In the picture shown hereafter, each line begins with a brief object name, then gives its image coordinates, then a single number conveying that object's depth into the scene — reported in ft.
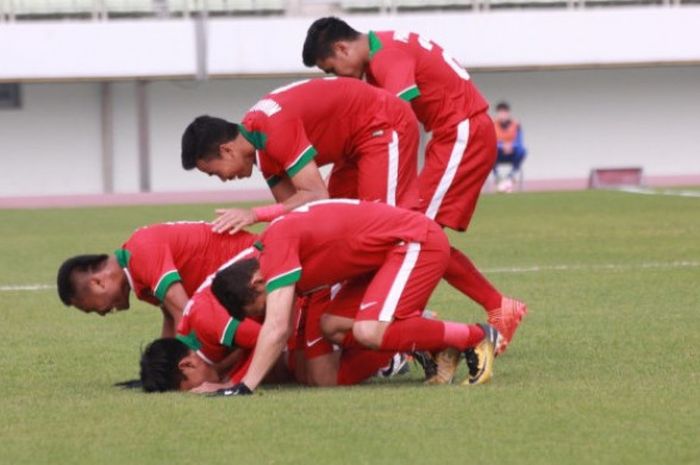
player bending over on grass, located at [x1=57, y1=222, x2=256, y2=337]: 61.62
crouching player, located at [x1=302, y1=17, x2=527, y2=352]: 70.08
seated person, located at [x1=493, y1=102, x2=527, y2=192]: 234.79
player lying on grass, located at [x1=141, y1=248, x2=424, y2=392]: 59.82
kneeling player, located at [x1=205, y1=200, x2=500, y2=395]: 57.11
